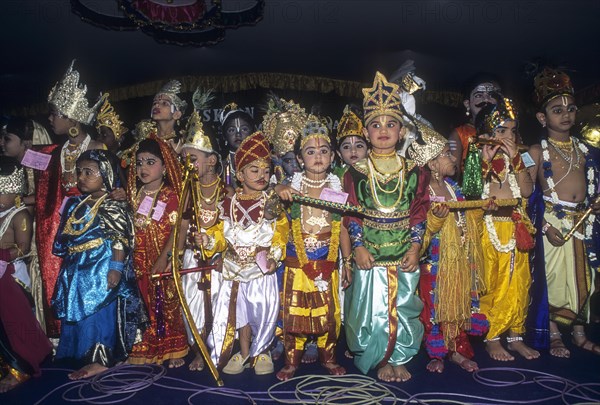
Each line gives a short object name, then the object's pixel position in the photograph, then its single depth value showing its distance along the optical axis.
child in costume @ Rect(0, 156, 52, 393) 3.43
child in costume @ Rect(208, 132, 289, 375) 3.56
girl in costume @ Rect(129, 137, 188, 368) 3.70
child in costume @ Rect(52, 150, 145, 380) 3.48
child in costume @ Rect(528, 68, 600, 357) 3.99
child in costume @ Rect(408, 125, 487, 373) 3.54
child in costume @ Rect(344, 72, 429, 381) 3.39
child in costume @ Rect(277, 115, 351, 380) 3.45
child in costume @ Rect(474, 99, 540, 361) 3.71
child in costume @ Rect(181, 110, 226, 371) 3.36
